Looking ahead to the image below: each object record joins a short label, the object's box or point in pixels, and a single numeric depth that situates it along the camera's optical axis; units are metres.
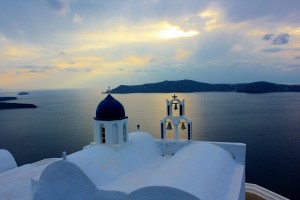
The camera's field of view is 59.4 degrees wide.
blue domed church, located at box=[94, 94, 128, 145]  13.09
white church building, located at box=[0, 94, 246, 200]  9.15
